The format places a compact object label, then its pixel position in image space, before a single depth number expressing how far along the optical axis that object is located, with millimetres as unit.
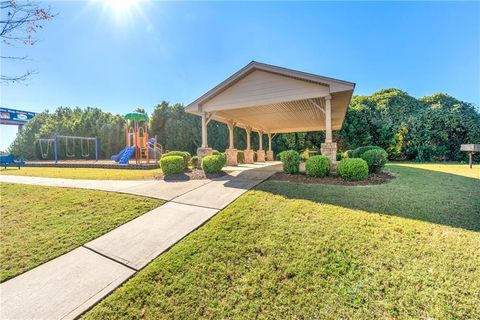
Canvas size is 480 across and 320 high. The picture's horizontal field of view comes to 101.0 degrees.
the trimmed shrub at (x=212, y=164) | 8250
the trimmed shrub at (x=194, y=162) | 10522
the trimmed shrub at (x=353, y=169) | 6227
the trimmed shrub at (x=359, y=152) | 8723
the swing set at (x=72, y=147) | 25559
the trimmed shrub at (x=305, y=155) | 11510
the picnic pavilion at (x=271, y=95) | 7316
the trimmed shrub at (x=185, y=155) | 9719
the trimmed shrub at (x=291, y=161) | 7358
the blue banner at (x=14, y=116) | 31078
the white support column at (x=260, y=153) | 17219
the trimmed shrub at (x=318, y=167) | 6695
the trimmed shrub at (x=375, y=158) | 7105
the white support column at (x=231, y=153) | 12133
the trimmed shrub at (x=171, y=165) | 8344
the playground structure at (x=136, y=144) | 14859
